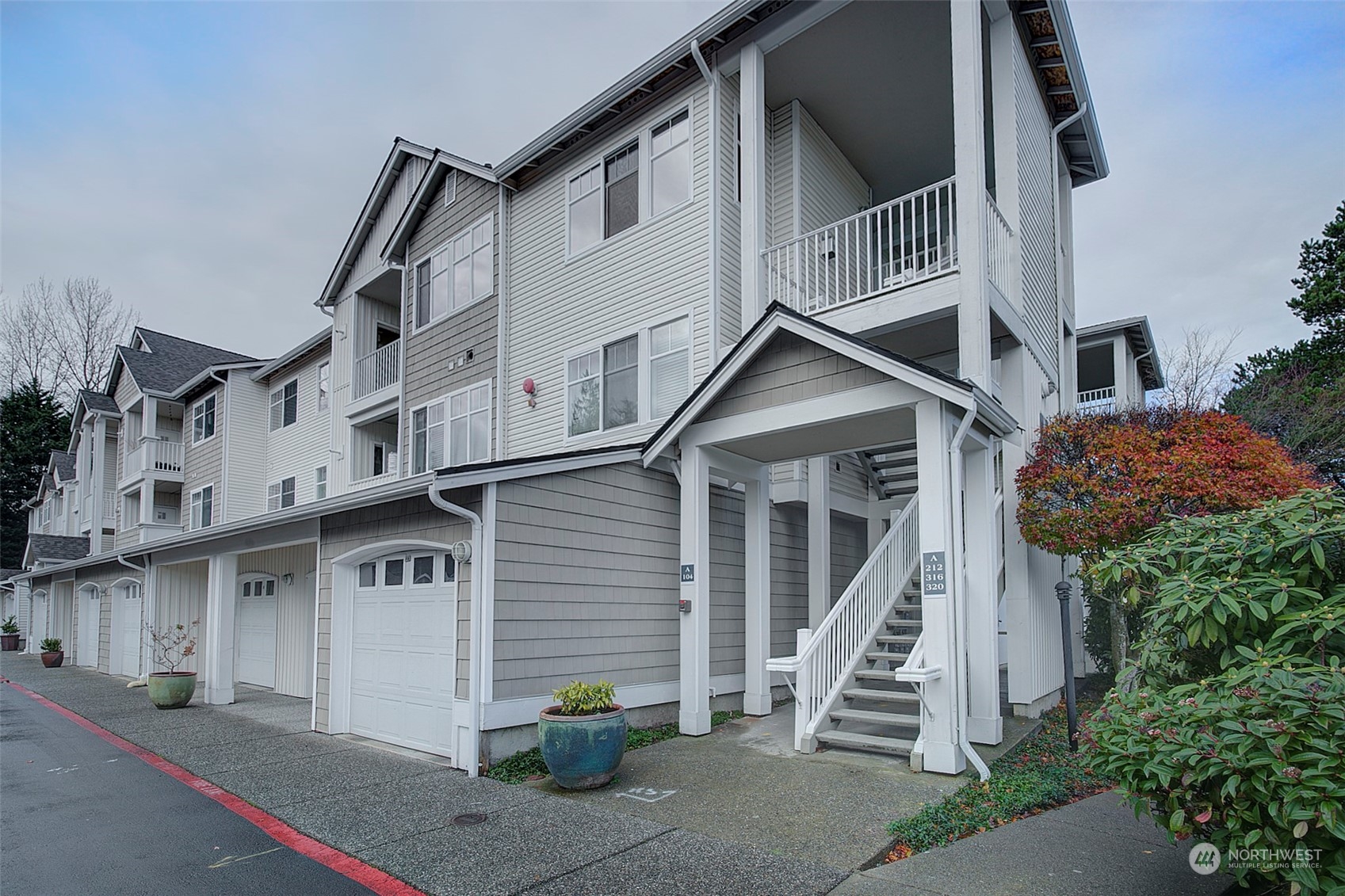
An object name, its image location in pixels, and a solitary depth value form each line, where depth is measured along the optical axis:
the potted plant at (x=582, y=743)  6.93
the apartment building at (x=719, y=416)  7.95
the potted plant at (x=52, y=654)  22.58
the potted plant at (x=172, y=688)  12.88
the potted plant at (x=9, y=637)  30.31
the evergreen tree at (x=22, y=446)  41.78
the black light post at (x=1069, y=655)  7.75
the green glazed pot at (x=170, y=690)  12.88
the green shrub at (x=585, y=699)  7.17
